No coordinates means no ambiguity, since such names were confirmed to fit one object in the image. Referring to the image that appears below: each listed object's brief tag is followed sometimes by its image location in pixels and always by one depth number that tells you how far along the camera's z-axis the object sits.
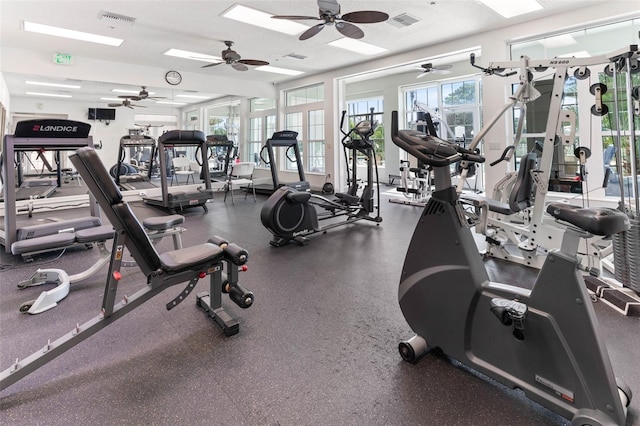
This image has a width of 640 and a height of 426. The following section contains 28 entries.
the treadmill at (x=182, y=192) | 6.02
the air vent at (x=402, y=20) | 5.03
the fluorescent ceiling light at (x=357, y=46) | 6.27
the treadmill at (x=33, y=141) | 3.17
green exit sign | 6.45
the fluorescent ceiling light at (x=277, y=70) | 8.17
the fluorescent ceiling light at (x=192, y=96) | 8.38
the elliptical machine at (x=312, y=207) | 3.95
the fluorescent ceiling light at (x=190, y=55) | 6.60
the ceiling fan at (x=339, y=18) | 3.70
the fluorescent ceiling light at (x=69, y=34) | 5.14
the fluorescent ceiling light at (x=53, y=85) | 6.61
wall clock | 7.92
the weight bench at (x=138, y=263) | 1.63
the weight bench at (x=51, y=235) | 2.92
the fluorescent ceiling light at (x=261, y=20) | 4.72
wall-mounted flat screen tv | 7.26
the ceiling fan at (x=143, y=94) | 7.74
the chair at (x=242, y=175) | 7.09
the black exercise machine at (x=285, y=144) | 6.66
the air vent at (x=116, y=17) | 4.66
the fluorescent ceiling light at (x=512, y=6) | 4.59
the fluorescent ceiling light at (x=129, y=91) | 7.45
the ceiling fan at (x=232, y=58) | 5.80
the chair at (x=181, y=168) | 7.76
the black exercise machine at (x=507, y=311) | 1.21
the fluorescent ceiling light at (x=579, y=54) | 5.02
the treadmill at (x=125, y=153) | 7.30
